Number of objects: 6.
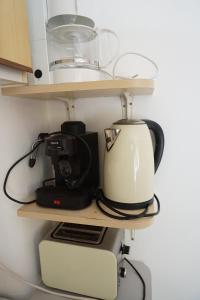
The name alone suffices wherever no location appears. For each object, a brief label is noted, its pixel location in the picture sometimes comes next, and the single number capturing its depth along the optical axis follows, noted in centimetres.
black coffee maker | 59
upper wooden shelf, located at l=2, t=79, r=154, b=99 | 50
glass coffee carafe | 59
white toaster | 63
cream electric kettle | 56
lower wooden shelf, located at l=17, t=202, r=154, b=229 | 54
